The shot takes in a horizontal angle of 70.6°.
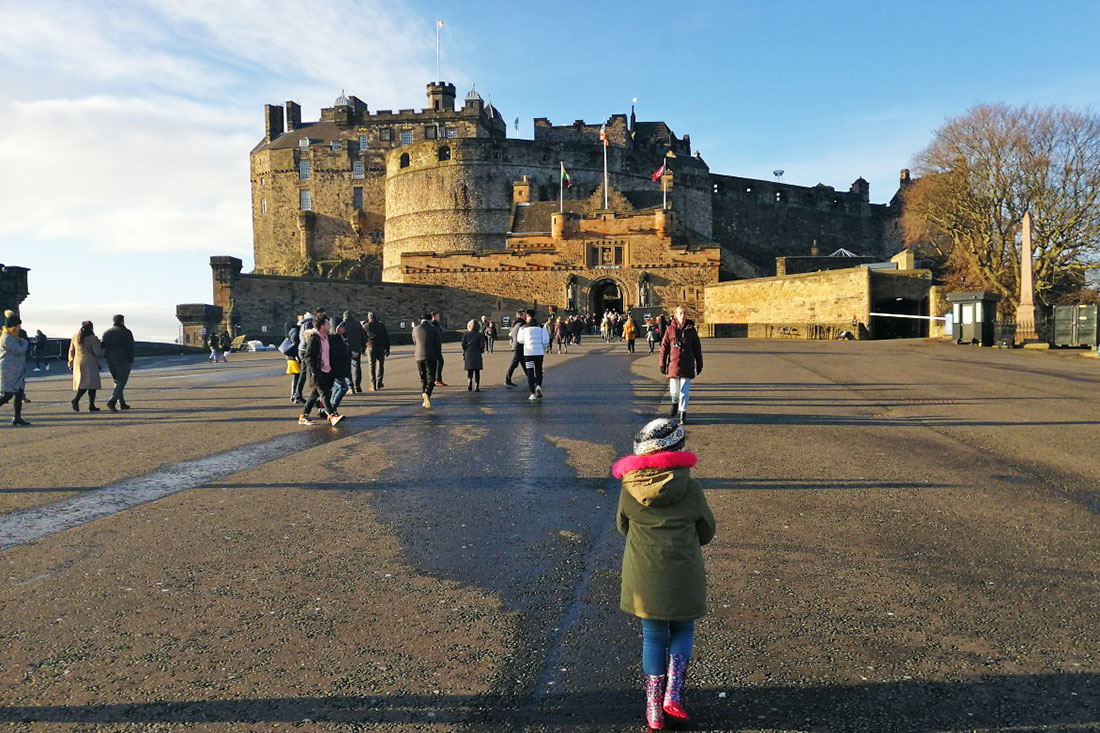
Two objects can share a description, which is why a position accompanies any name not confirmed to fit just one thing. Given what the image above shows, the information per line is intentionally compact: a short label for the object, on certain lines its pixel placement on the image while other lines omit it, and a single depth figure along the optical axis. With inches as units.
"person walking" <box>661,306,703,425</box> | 383.9
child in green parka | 110.2
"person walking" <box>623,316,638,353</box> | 1032.8
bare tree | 1263.5
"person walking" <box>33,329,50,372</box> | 949.2
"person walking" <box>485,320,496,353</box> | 1135.7
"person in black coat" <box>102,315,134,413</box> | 485.7
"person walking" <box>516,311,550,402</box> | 504.1
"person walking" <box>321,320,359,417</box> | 412.2
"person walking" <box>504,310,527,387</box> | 538.6
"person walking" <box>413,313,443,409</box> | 477.4
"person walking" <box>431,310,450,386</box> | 528.3
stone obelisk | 1059.9
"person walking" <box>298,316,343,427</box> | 396.5
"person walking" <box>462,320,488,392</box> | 542.0
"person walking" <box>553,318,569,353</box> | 1087.6
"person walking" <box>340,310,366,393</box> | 554.3
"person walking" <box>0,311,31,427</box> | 421.1
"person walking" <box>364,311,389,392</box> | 589.9
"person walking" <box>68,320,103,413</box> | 479.5
